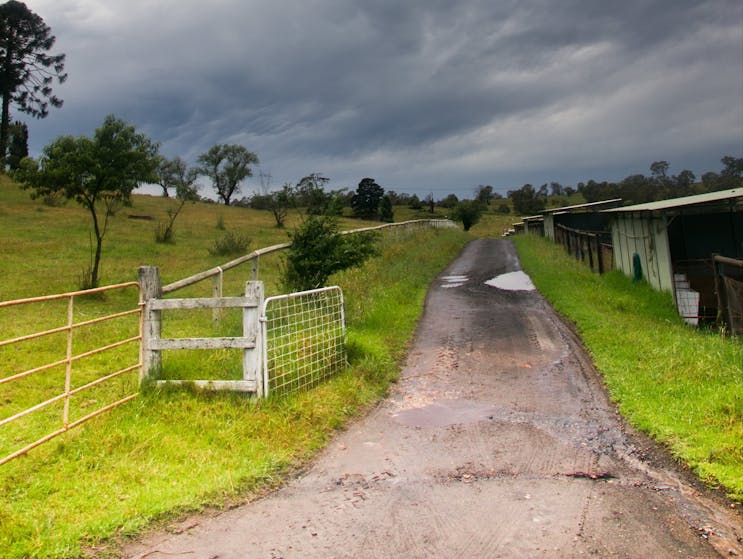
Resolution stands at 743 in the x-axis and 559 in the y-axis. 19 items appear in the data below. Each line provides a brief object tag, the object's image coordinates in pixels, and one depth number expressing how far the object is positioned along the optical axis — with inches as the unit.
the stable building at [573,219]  1485.0
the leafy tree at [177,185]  1075.3
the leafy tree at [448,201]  4216.0
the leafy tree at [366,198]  3348.9
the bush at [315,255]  411.5
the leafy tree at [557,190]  5339.6
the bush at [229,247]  922.7
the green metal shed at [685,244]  575.5
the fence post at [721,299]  415.5
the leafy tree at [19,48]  1691.7
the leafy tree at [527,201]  4174.7
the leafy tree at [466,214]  2566.4
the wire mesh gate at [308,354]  255.8
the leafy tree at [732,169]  3885.3
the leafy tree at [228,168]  3304.6
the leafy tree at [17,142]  2014.4
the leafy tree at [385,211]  3151.3
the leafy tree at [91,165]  600.7
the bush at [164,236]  1061.1
